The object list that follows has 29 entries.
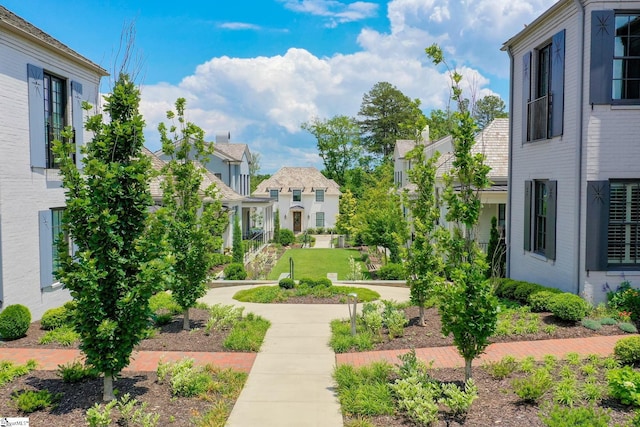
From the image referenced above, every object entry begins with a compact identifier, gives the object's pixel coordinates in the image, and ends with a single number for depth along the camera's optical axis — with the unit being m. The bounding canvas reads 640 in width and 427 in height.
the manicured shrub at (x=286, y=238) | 42.38
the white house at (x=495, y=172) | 20.12
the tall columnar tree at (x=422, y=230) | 11.88
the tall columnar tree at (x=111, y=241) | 7.20
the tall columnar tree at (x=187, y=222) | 11.71
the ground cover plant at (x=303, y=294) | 16.17
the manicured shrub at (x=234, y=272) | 21.46
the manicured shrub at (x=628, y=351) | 8.61
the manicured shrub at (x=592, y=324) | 10.86
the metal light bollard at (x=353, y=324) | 11.37
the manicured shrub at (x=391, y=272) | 21.14
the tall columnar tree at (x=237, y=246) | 26.42
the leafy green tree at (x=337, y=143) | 60.38
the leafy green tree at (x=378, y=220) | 26.55
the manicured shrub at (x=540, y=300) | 12.13
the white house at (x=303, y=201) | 51.72
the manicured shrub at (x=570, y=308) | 11.12
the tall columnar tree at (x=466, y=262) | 7.38
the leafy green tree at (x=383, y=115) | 66.44
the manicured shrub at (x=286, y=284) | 18.14
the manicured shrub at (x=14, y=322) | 10.88
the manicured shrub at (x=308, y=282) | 18.09
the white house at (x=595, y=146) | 11.85
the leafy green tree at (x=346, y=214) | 42.56
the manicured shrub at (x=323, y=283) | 17.86
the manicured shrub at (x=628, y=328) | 10.70
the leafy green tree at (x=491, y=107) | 65.56
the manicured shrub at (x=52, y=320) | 11.81
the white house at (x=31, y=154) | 11.74
